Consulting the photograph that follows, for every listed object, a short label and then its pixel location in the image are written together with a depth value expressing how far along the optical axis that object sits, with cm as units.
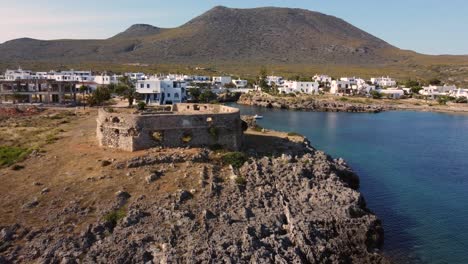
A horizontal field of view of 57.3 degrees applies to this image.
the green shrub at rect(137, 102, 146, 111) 6509
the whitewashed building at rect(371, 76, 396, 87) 16352
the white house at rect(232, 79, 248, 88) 14827
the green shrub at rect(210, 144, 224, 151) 3503
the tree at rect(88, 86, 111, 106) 7450
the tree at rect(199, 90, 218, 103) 10450
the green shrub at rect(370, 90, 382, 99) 13729
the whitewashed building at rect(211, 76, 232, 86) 14338
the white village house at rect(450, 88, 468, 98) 13952
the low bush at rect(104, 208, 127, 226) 2452
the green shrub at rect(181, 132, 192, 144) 3462
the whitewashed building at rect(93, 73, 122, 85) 11825
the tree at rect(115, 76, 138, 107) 7800
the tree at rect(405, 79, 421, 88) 15438
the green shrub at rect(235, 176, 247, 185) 2996
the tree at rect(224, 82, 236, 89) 14025
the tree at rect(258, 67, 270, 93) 13912
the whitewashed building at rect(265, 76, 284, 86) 15300
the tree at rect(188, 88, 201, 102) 10834
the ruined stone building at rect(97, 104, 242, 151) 3350
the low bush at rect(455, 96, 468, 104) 13165
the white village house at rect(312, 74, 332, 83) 16054
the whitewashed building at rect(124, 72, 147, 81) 12706
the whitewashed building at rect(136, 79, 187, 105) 9125
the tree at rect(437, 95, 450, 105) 12855
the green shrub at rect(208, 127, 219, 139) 3503
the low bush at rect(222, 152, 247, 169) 3312
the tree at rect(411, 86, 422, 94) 14950
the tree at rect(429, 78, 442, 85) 16700
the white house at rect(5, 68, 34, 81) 11242
